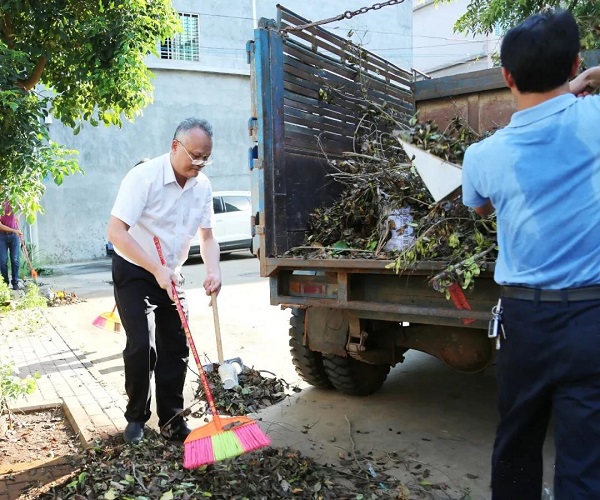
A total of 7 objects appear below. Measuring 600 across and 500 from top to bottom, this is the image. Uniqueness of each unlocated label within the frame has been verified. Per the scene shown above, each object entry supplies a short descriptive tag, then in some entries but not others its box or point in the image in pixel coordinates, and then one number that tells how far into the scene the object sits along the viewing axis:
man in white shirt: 3.29
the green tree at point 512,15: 5.38
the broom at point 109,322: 6.30
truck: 3.35
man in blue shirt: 1.81
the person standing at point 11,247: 9.59
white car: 14.31
